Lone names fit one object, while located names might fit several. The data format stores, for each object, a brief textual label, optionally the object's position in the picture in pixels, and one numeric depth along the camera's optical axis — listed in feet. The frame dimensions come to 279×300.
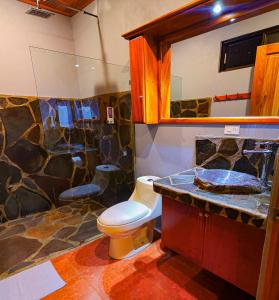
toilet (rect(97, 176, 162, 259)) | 5.31
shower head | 6.19
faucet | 3.98
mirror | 4.41
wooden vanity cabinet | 3.43
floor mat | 4.63
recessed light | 4.24
